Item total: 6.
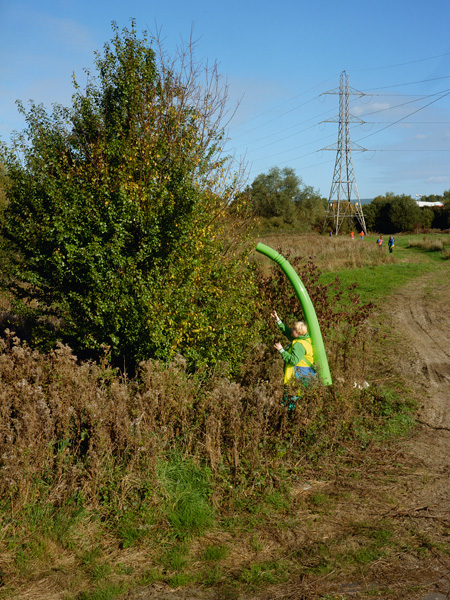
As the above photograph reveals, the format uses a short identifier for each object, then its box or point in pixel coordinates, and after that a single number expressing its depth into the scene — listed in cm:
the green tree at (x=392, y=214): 5562
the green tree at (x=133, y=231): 670
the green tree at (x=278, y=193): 5553
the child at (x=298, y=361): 589
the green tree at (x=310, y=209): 5656
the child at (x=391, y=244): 2994
